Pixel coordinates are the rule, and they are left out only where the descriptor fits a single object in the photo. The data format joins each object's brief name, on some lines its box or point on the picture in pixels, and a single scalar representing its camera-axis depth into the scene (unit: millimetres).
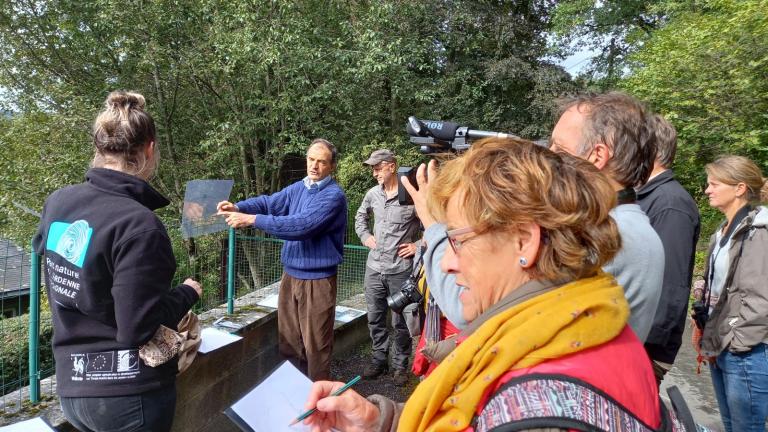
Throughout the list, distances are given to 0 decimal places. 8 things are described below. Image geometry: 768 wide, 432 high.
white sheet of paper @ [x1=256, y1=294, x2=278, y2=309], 4152
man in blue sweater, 3473
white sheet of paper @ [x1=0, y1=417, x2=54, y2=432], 1577
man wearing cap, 4559
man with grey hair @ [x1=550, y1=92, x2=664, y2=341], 1576
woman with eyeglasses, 744
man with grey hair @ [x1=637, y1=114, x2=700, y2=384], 1955
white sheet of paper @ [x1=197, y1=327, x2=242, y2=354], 2792
